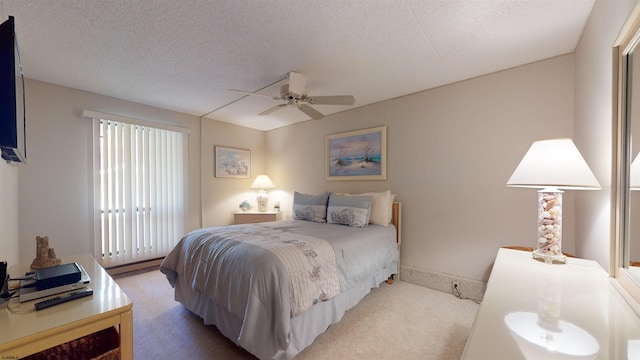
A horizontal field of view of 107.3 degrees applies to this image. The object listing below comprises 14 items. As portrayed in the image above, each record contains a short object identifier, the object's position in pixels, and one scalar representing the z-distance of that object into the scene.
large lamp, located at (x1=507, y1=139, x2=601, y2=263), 1.22
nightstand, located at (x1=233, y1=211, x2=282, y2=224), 4.14
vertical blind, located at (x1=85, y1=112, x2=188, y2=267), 3.04
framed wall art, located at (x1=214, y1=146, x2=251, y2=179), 4.18
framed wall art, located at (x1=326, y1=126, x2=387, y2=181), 3.30
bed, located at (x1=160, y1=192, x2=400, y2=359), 1.53
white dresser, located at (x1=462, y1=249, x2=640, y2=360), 0.61
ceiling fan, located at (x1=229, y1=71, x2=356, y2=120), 2.34
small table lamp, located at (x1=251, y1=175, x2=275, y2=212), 4.50
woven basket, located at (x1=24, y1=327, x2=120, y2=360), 0.98
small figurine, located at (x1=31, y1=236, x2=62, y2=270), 1.31
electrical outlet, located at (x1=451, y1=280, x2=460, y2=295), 2.60
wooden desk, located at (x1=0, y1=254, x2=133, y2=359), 0.76
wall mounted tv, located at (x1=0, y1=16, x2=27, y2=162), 1.00
